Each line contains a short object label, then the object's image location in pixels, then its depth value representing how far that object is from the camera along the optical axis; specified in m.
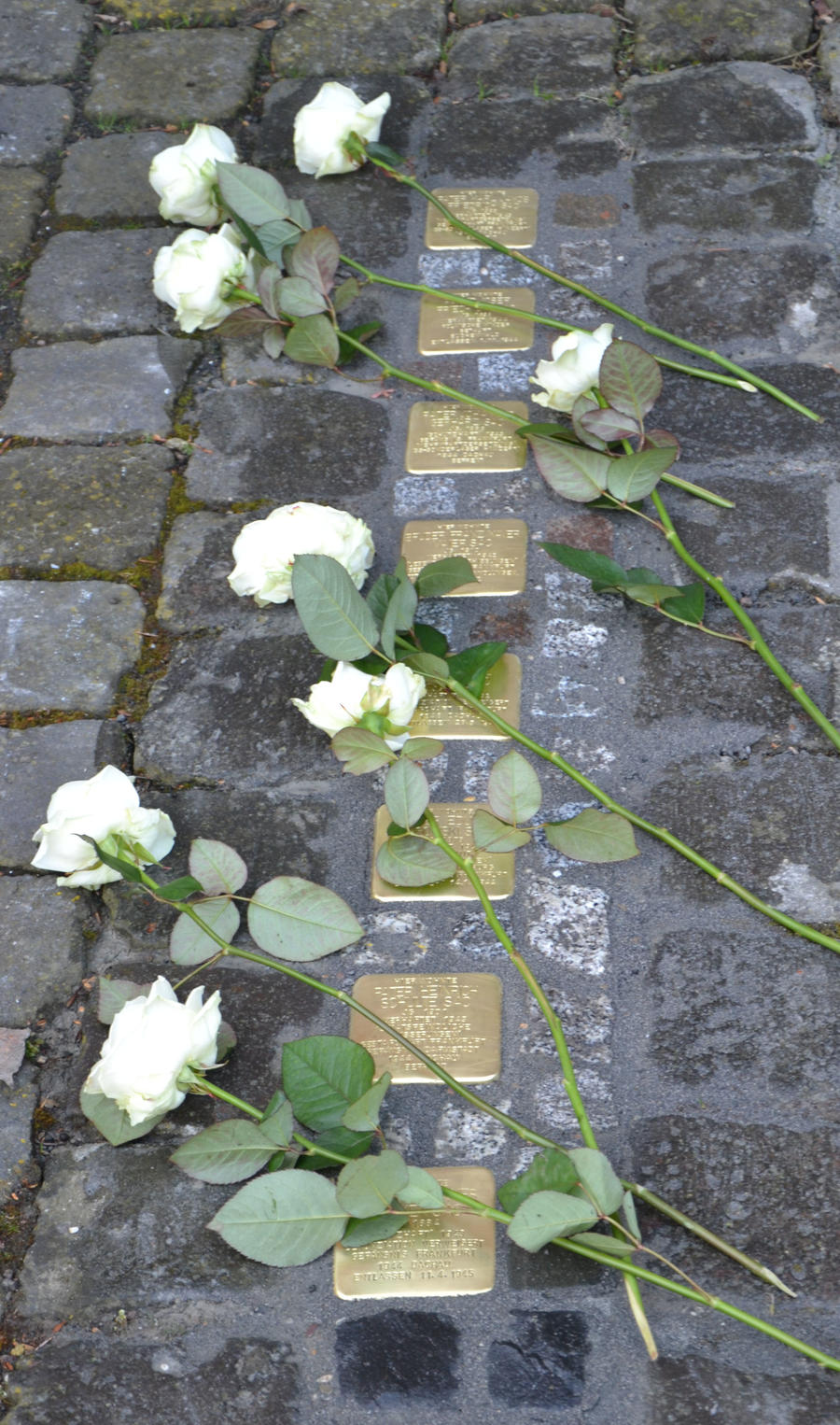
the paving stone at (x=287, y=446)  2.15
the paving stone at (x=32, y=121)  2.79
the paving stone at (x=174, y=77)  2.83
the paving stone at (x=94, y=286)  2.46
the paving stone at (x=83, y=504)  2.12
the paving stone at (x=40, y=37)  2.95
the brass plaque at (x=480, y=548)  1.98
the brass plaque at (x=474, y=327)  2.33
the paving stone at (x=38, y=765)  1.80
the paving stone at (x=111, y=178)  2.65
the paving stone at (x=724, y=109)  2.58
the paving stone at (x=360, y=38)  2.87
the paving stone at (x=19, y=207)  2.62
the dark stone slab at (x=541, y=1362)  1.32
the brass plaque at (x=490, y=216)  2.48
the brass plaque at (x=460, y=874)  1.68
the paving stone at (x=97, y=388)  2.29
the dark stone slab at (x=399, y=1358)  1.34
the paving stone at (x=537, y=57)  2.76
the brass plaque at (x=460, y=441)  2.15
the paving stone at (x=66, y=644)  1.95
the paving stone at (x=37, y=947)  1.66
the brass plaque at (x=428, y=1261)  1.39
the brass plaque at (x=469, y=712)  1.83
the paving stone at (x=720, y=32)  2.76
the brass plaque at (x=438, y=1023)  1.54
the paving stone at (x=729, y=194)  2.43
